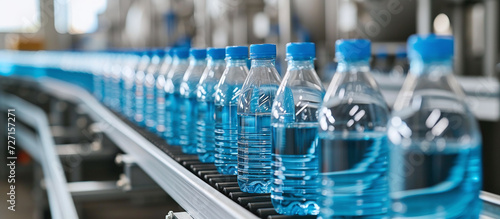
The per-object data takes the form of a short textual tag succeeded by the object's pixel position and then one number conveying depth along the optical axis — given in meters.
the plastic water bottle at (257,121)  1.23
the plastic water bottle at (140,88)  2.70
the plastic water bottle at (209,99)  1.58
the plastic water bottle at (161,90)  2.26
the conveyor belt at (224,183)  1.08
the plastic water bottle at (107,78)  3.91
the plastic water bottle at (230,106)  1.41
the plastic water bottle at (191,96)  1.79
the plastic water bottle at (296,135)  1.07
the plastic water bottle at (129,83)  2.97
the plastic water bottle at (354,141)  0.89
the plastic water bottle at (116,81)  3.51
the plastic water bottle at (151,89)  2.46
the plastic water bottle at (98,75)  4.30
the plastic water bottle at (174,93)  2.04
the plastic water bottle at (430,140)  0.75
